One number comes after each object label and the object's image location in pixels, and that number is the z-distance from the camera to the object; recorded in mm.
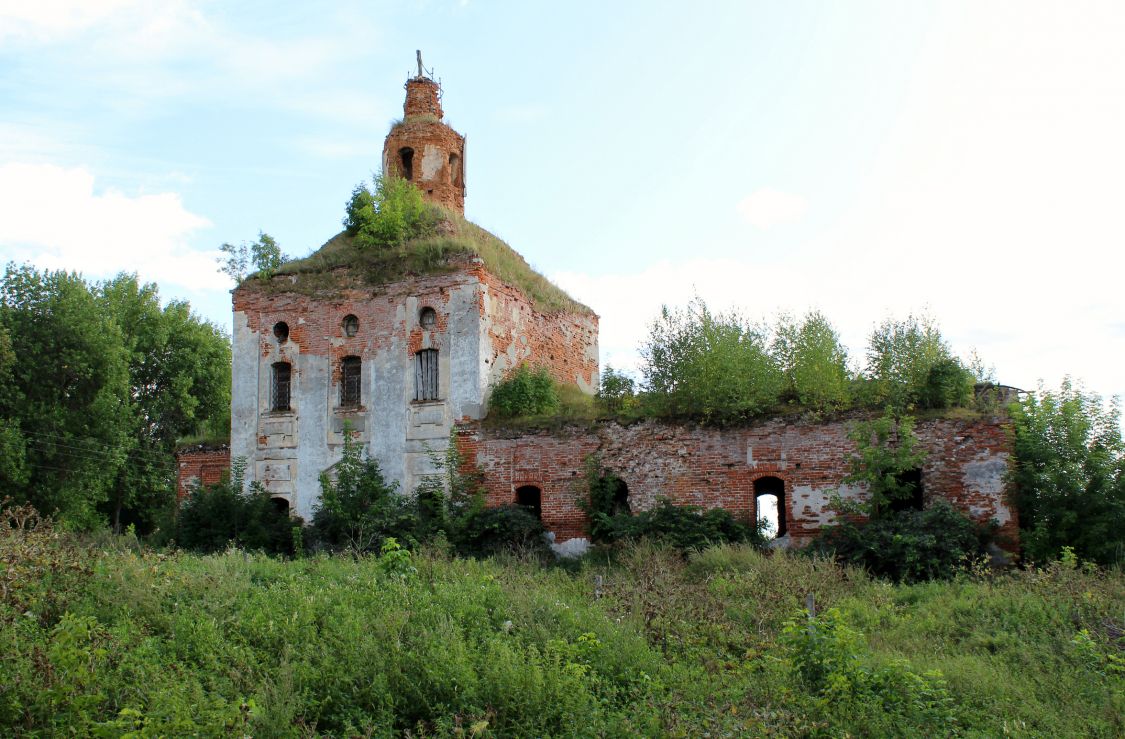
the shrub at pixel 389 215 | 23125
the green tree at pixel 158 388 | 33094
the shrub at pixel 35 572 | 9819
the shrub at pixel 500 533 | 19391
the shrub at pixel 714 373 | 18891
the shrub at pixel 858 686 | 9016
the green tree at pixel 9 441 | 27750
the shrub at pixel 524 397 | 21094
